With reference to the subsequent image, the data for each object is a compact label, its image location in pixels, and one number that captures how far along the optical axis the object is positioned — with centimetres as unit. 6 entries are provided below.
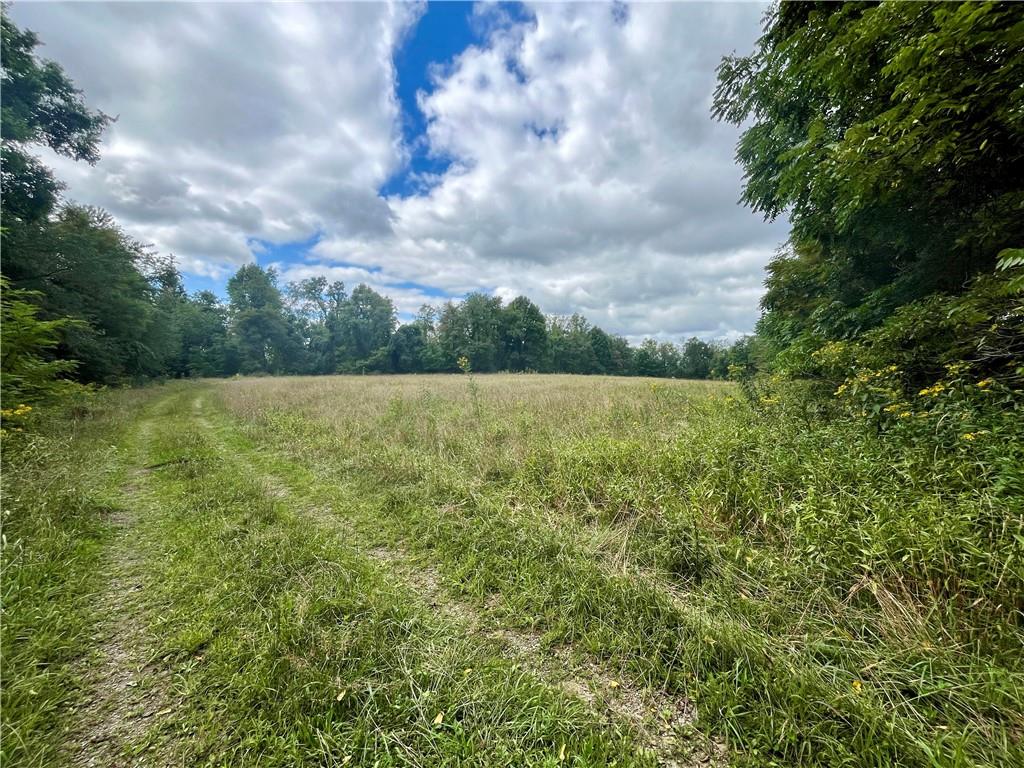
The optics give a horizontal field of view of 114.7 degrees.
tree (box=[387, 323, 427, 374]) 5222
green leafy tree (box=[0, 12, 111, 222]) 1166
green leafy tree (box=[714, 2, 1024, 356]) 322
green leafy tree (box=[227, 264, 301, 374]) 4506
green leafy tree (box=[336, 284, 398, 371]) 5309
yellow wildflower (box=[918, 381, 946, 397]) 349
